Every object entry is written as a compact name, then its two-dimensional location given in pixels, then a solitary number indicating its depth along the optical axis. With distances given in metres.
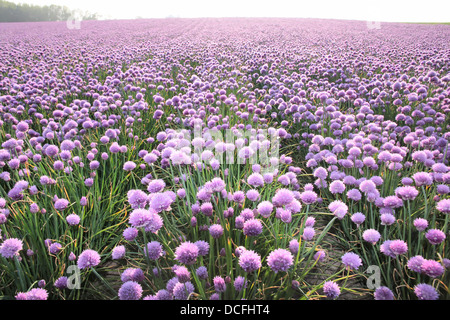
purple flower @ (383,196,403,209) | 0.72
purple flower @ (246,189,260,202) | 0.72
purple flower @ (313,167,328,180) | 0.87
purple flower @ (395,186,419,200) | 0.69
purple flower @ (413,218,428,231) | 0.66
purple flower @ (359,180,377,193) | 0.77
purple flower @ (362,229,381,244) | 0.66
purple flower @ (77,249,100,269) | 0.61
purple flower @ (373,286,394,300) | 0.59
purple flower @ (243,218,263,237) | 0.61
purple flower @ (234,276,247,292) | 0.60
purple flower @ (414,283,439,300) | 0.56
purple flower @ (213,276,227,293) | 0.57
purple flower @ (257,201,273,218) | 0.67
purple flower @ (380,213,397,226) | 0.68
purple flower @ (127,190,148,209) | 0.64
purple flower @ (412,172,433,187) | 0.73
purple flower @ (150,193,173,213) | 0.62
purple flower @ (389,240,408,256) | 0.61
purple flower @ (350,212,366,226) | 0.70
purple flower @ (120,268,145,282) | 0.60
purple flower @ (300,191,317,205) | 0.71
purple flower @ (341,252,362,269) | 0.64
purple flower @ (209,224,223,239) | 0.64
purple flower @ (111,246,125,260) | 0.64
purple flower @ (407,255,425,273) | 0.60
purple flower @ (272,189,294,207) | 0.67
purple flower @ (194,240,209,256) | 0.63
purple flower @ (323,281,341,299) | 0.61
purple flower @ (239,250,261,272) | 0.57
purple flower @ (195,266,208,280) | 0.61
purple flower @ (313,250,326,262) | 0.68
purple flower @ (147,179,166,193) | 0.70
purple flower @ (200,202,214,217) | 0.68
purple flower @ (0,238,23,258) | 0.63
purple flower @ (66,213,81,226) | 0.73
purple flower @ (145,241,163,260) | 0.63
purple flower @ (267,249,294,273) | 0.58
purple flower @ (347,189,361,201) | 0.80
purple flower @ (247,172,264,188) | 0.75
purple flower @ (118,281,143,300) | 0.56
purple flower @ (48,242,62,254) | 0.70
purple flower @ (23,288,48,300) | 0.55
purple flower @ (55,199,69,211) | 0.74
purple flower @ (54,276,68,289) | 0.63
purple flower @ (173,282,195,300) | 0.56
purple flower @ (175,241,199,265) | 0.58
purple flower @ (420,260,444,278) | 0.57
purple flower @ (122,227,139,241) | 0.64
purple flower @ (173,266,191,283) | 0.56
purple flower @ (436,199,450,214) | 0.65
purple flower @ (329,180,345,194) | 0.81
